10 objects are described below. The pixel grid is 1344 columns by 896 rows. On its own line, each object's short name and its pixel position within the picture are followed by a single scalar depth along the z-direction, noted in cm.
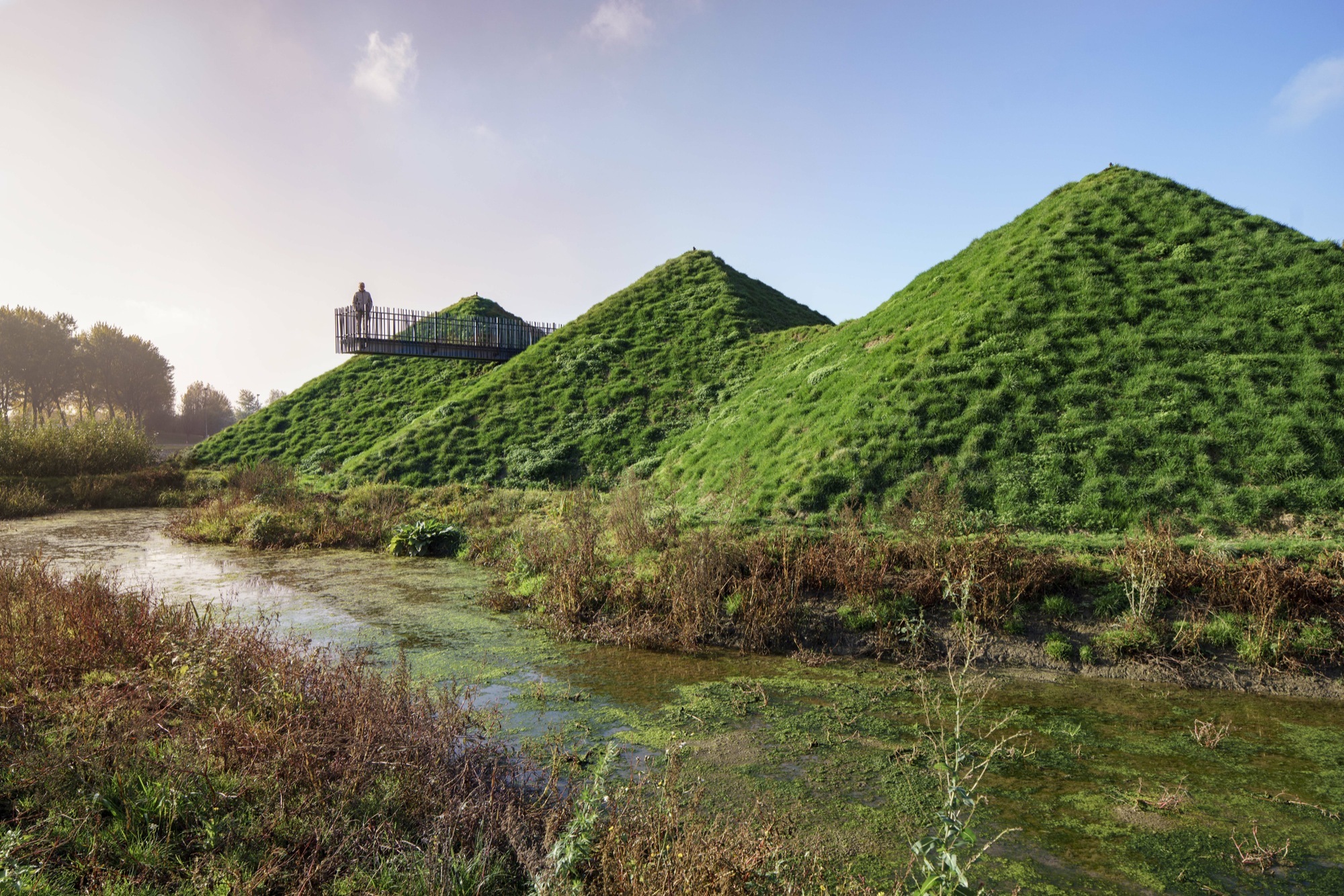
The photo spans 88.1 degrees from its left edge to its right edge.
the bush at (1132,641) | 885
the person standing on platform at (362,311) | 3381
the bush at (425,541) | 1683
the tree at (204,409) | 8206
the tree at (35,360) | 5619
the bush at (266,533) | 1766
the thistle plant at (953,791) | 283
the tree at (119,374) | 6300
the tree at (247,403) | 11862
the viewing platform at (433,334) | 3372
